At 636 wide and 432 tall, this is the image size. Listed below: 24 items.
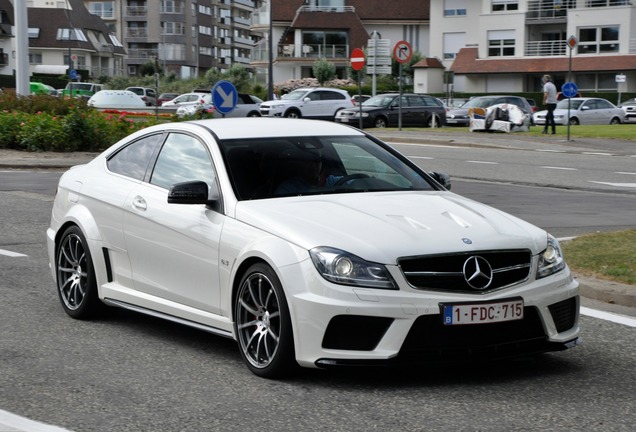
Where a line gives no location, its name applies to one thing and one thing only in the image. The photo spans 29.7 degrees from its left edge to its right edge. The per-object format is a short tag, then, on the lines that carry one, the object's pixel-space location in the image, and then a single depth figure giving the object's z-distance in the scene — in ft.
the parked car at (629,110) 191.52
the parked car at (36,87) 212.37
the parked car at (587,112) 174.60
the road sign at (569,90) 118.11
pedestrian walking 122.72
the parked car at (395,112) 148.97
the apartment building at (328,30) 333.62
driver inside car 23.22
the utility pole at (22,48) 101.81
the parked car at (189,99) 200.95
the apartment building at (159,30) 485.15
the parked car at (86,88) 262.04
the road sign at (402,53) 121.80
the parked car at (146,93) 263.49
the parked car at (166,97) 262.88
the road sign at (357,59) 132.36
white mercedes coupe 19.49
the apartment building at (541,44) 264.31
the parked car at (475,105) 159.02
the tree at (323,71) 318.24
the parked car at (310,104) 168.96
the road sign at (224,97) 80.53
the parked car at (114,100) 162.61
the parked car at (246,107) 175.22
